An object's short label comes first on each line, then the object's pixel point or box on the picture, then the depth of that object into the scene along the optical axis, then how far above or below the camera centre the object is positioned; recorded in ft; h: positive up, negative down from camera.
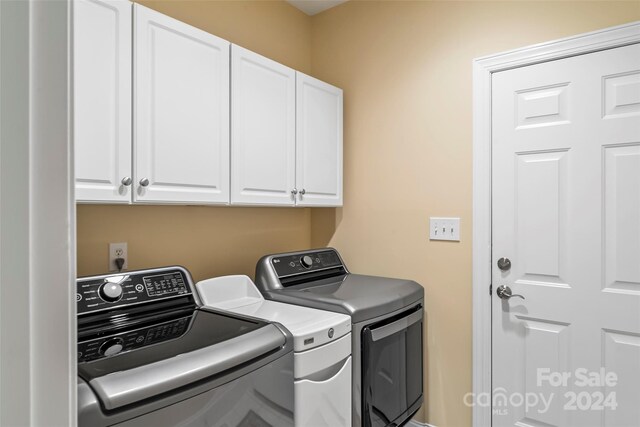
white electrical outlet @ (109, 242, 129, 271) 5.49 -0.61
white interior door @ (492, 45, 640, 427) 5.44 -0.41
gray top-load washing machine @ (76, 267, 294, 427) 2.99 -1.31
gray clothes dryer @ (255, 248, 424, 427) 5.41 -1.63
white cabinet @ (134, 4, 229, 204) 4.66 +1.29
